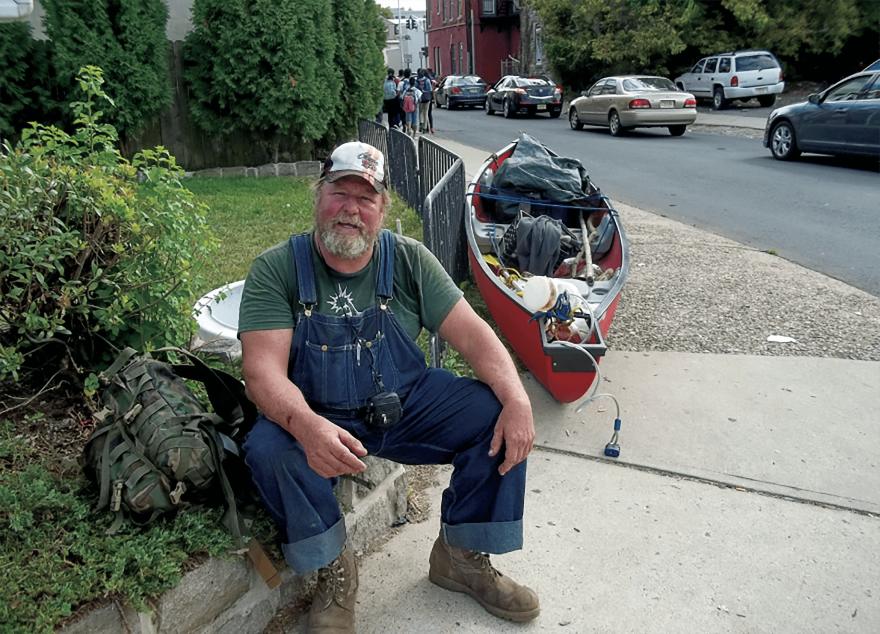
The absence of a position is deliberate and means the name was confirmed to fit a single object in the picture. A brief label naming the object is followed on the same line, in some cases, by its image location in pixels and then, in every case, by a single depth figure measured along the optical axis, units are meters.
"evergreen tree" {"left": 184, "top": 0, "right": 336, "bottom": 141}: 11.54
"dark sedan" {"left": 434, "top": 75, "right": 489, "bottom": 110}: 34.31
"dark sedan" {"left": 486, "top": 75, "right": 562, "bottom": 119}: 26.67
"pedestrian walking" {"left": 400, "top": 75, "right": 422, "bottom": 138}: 19.75
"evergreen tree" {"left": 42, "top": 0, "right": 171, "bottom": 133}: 10.37
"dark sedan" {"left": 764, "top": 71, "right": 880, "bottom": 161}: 12.22
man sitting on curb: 2.59
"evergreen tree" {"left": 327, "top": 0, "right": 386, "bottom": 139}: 12.99
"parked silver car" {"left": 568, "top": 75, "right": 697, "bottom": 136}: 19.44
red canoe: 4.25
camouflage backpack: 2.45
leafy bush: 2.86
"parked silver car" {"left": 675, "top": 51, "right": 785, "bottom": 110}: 24.89
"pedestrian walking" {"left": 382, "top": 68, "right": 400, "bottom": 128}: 20.02
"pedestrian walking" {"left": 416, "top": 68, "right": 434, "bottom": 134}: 22.03
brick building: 51.81
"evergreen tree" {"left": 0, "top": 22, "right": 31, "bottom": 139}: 9.96
